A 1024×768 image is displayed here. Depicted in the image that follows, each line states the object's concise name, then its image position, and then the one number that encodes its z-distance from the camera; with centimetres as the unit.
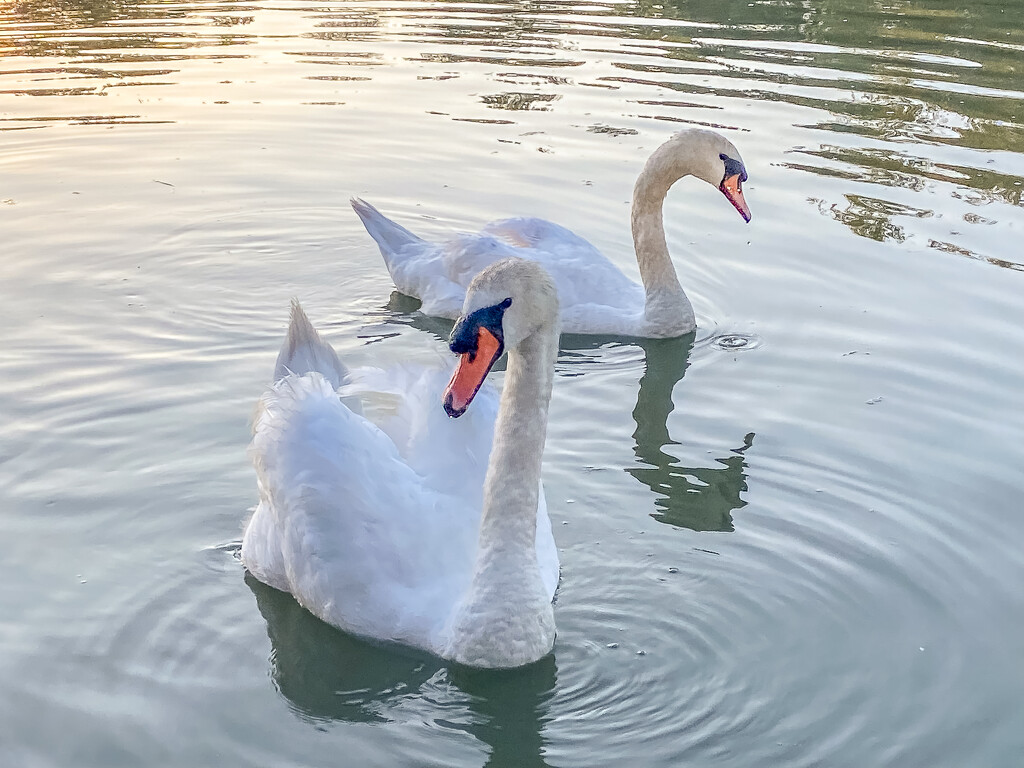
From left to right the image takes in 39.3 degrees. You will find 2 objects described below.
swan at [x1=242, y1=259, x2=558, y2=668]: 540
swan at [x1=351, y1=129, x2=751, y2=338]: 959
